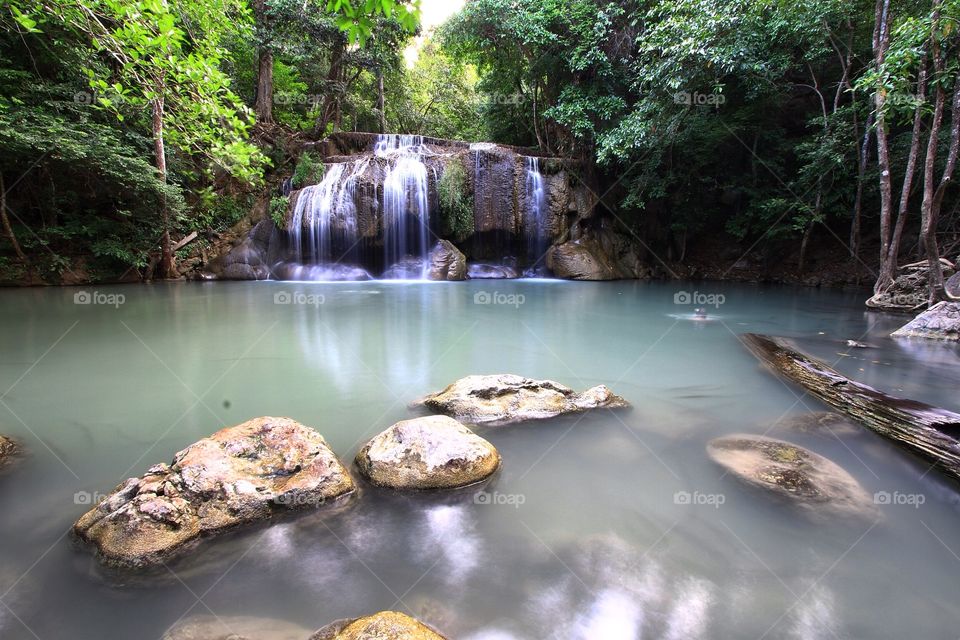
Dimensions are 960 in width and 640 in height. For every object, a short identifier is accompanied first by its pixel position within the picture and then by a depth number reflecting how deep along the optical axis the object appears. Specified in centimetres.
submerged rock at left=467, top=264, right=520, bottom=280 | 1597
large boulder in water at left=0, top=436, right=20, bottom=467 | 265
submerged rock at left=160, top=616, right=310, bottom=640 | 153
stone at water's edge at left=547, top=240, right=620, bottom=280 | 1546
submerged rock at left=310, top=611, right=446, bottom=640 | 146
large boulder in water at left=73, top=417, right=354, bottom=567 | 191
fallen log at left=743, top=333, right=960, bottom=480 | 260
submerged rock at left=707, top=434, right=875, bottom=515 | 237
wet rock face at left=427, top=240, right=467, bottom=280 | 1473
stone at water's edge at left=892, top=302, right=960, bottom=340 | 638
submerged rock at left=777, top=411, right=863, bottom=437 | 323
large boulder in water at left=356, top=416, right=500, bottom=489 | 248
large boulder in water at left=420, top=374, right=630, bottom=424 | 343
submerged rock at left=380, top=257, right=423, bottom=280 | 1495
